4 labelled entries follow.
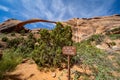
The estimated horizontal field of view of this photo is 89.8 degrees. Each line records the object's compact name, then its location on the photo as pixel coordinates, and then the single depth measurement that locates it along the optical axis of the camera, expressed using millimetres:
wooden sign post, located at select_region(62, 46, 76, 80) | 2386
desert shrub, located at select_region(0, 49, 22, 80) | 3057
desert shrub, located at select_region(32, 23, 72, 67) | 3163
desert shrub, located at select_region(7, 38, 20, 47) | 6956
